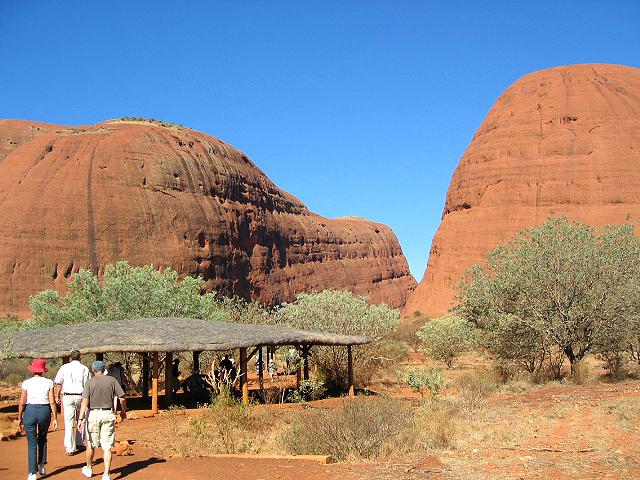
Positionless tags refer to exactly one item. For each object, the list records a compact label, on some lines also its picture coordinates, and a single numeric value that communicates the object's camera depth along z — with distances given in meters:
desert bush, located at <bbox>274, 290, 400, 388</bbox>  22.42
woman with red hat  8.31
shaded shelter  15.73
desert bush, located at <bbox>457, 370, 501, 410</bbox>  14.83
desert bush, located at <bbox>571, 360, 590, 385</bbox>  18.59
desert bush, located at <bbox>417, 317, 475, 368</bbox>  30.39
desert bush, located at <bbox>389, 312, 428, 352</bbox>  41.71
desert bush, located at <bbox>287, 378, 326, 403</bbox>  17.94
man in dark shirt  8.24
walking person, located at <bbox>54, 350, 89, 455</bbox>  9.56
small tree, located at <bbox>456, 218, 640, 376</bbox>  18.94
